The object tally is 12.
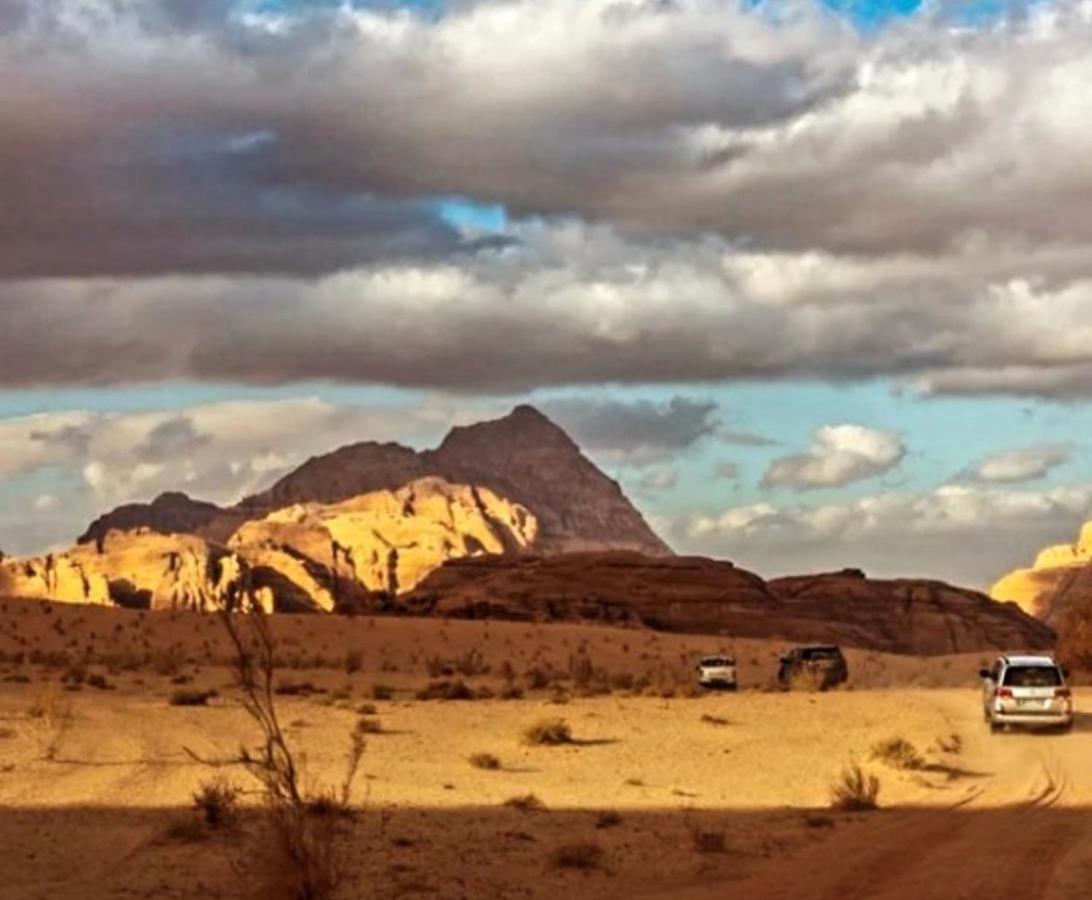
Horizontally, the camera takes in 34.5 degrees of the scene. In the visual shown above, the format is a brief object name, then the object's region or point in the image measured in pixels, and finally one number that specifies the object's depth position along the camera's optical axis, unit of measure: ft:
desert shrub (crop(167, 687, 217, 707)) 124.34
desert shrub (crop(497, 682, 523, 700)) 158.57
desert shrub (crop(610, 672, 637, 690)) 183.72
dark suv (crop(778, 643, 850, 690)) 188.75
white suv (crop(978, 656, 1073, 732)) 119.96
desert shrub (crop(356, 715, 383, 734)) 108.17
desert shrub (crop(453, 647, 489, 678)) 230.89
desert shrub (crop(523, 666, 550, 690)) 186.99
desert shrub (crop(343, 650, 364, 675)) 215.10
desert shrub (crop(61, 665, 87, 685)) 151.07
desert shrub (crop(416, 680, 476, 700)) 155.53
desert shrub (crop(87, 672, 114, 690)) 146.24
